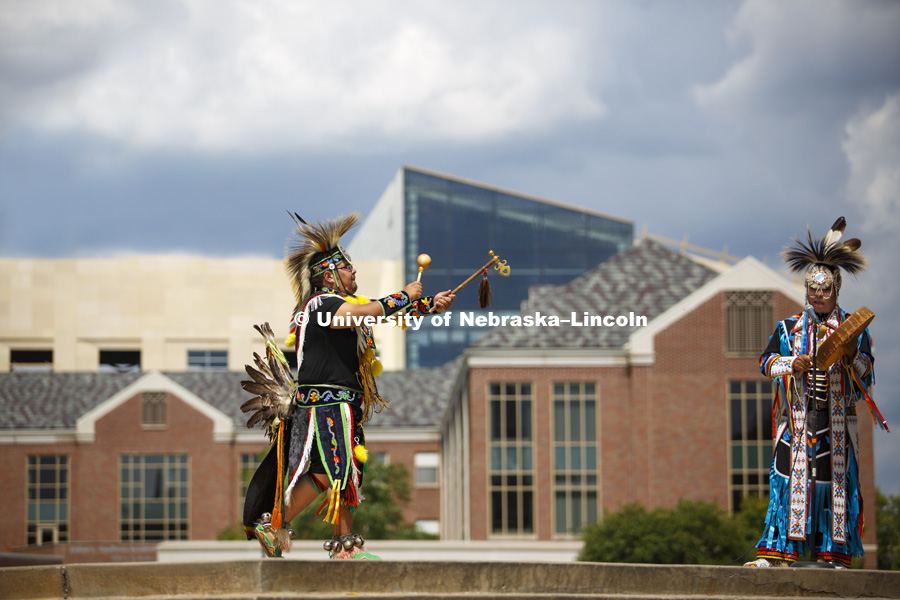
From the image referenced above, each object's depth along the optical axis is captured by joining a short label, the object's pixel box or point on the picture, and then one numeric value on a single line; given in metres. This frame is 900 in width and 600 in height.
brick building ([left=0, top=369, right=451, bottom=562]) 58.72
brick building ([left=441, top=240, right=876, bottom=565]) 42.03
